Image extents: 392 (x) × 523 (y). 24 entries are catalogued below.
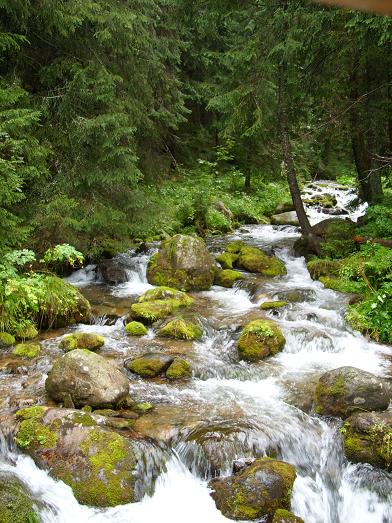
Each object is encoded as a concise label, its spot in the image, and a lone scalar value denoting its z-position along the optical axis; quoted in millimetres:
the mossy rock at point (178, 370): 7441
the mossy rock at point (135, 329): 9062
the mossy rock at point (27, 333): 8391
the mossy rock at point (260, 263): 13188
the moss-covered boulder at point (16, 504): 4383
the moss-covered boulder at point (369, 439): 5520
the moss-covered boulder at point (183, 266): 12109
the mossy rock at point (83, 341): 8070
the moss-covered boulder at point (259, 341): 8180
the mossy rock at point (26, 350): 7711
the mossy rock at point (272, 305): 10273
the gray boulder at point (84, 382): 6188
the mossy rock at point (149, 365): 7449
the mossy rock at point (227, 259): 13516
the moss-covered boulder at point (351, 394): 6270
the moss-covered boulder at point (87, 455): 5141
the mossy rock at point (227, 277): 12297
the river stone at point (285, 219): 19811
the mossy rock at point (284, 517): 4863
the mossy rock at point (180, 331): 8953
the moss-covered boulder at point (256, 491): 4992
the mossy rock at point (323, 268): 12172
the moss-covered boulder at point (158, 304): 9602
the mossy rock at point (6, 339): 8078
